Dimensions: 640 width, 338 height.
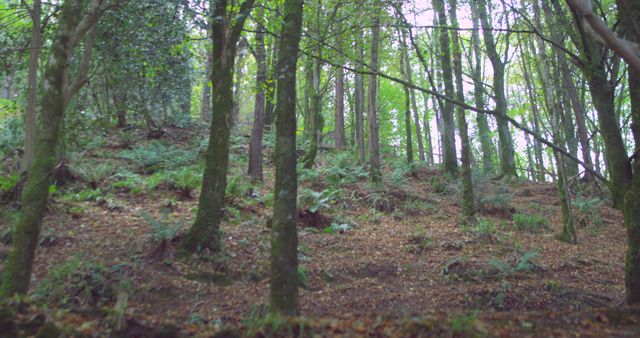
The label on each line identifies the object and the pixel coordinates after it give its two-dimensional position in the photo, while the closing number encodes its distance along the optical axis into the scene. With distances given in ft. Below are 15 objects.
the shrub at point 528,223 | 34.30
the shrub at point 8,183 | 24.09
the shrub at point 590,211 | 38.11
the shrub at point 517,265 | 23.65
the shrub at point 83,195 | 28.23
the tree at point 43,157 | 13.53
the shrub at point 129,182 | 31.96
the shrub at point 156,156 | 39.53
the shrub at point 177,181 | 32.81
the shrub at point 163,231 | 21.76
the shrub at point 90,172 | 31.14
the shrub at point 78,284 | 16.92
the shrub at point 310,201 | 31.99
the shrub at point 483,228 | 31.11
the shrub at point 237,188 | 32.92
